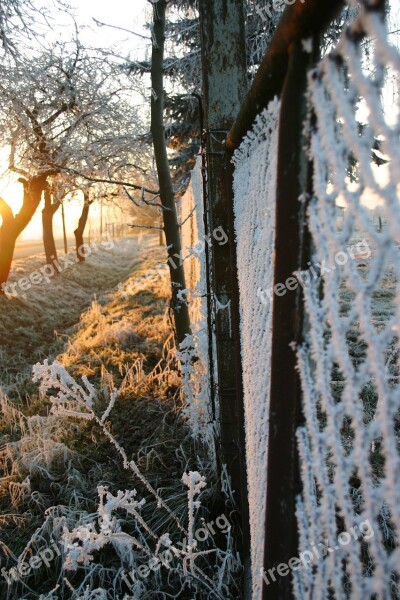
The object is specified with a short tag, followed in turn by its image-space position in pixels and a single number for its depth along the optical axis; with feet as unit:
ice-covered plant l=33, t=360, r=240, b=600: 6.15
